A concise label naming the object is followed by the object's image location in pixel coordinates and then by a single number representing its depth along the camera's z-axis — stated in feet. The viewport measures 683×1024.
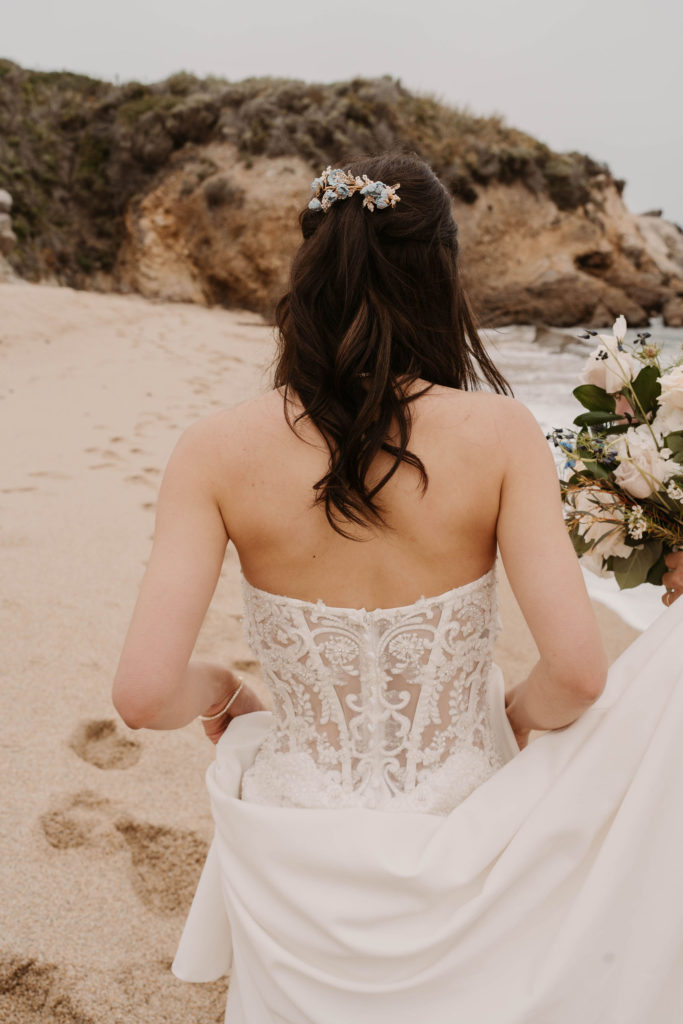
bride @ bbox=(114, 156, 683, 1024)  4.29
